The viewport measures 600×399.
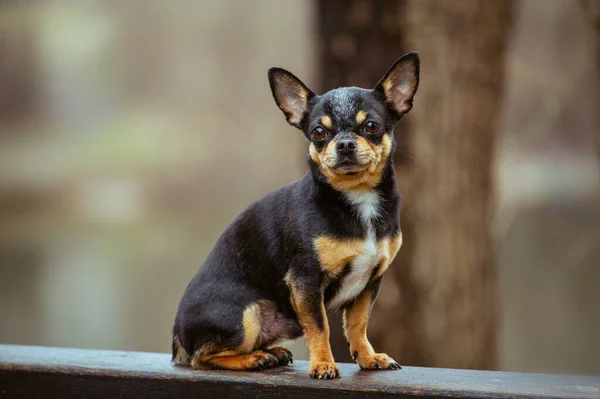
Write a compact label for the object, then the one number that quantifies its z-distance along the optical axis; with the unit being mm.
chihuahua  3841
